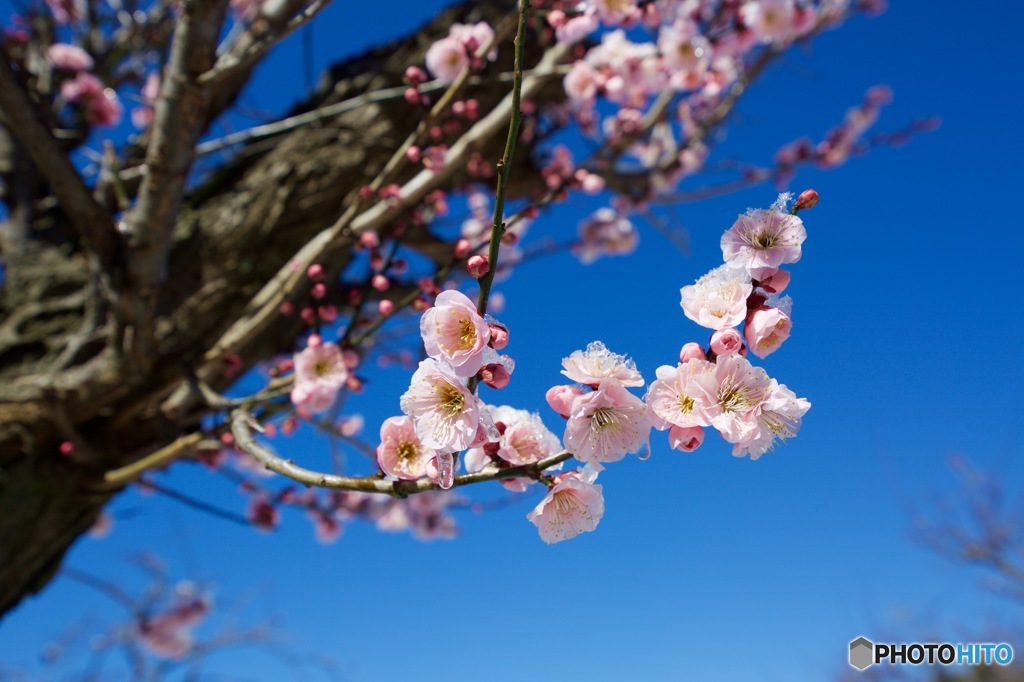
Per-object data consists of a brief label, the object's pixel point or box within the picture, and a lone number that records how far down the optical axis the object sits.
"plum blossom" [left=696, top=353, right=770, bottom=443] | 0.42
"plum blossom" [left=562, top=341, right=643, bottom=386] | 0.42
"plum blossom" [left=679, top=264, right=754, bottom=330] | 0.43
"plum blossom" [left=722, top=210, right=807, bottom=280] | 0.44
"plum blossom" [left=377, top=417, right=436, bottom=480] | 0.44
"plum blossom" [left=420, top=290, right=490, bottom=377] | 0.41
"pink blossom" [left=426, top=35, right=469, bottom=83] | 0.87
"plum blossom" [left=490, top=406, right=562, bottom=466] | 0.44
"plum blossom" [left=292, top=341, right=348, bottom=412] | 0.65
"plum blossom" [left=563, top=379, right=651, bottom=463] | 0.41
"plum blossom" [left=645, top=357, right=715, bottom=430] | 0.42
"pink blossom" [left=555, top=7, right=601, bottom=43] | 0.82
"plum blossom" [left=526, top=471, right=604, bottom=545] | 0.43
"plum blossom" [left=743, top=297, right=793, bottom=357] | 0.42
